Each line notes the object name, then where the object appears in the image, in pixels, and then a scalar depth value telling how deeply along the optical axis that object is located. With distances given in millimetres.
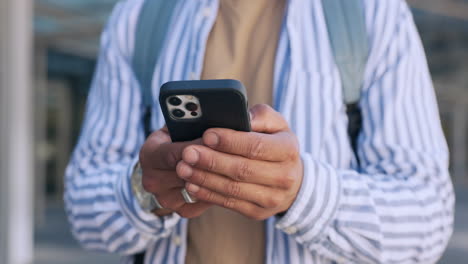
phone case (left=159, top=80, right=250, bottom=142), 848
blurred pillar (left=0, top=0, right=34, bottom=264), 4480
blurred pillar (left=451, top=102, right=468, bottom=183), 18203
